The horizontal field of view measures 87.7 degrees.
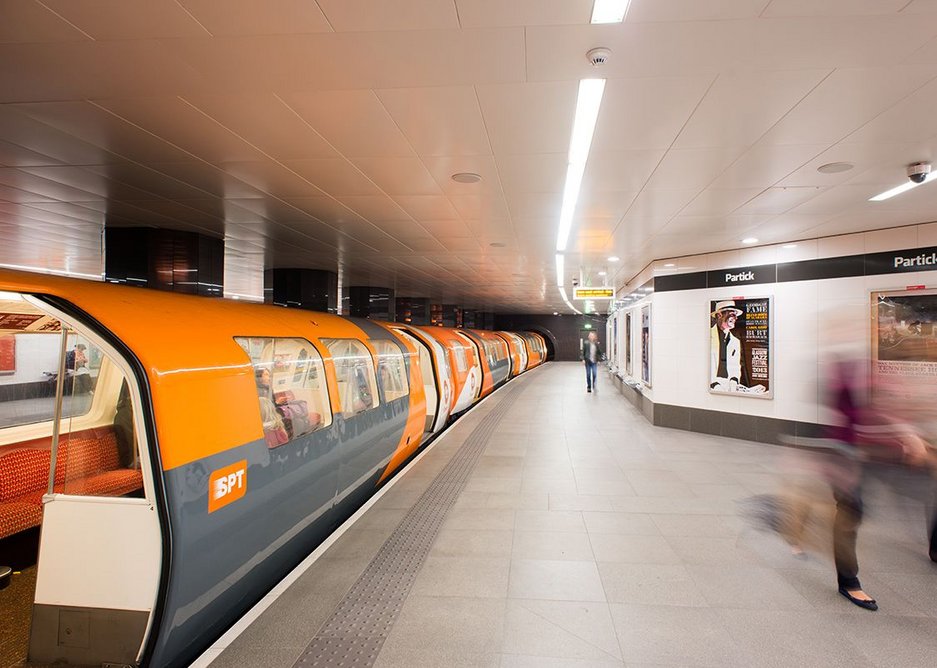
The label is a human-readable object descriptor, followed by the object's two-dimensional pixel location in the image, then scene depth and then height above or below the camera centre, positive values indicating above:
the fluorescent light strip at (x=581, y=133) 3.24 +1.66
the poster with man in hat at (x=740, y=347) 8.22 -0.09
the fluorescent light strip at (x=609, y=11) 2.39 +1.66
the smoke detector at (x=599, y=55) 2.77 +1.64
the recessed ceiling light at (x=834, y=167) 4.46 +1.63
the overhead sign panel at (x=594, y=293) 14.30 +1.38
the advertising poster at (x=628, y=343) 14.45 -0.11
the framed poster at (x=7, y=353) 6.45 -0.30
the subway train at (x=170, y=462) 2.33 -0.84
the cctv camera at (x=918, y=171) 4.38 +1.58
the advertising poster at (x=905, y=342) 6.38 +0.02
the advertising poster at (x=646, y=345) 10.68 -0.10
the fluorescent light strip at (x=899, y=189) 4.78 +1.63
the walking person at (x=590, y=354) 15.38 -0.46
